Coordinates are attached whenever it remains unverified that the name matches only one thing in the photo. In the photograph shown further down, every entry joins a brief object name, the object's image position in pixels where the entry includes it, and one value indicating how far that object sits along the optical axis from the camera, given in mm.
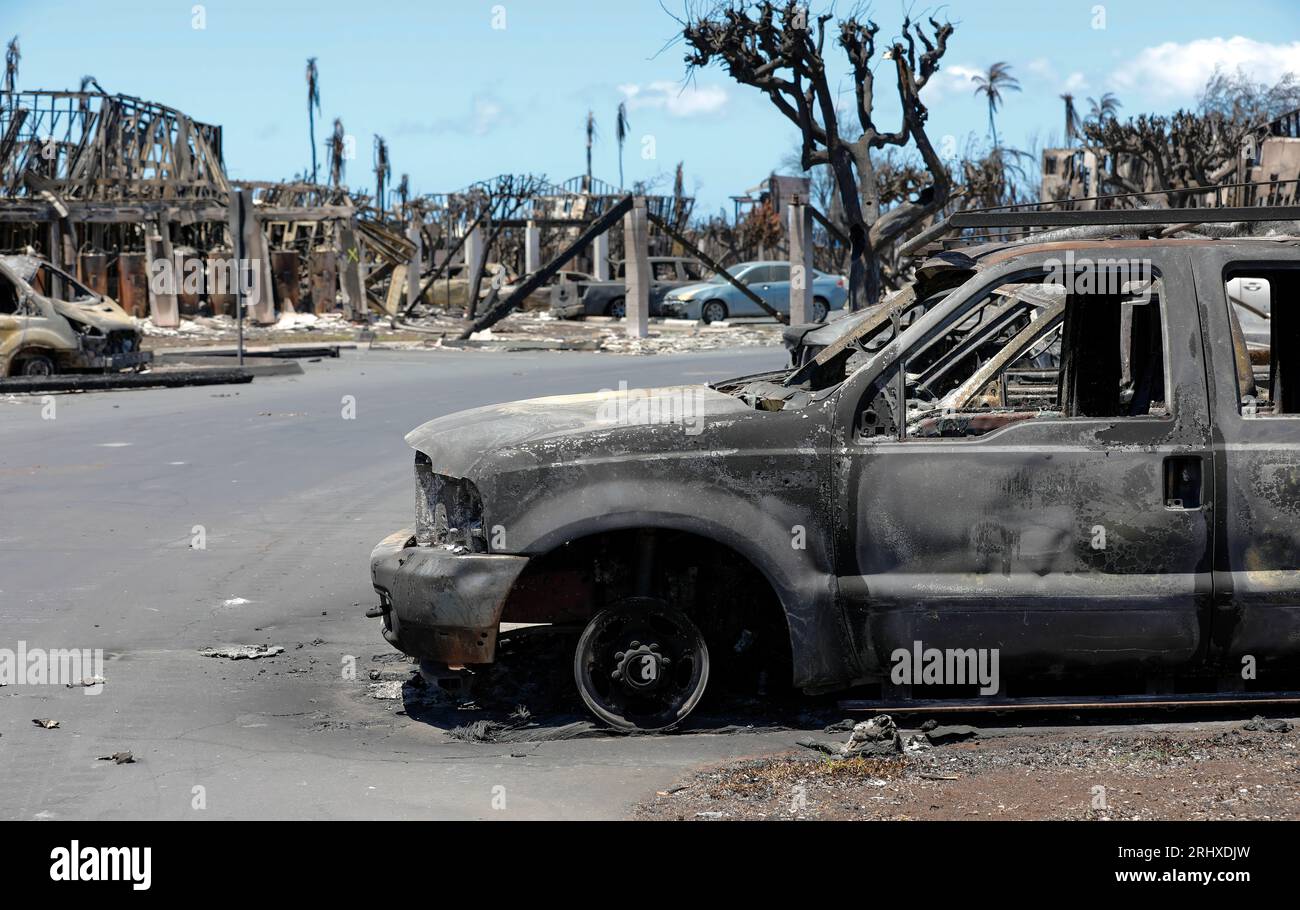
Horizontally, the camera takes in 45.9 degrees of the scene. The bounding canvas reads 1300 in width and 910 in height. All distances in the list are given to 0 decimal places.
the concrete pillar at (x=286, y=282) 40438
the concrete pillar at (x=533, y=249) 51406
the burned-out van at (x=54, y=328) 21125
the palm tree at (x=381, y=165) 100500
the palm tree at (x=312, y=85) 100662
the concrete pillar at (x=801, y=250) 30741
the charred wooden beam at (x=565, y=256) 29844
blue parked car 40938
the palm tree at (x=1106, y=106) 56062
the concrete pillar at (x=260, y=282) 37812
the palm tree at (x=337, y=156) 94125
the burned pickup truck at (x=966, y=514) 5391
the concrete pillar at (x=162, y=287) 36594
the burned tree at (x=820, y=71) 26984
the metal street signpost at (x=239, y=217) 24309
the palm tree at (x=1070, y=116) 74956
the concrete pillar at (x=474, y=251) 48094
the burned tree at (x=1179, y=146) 41906
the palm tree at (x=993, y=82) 70481
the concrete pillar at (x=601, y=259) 52594
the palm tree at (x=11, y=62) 80625
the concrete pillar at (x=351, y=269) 39719
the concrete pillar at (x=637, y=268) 32219
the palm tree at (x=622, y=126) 102812
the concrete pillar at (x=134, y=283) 36438
